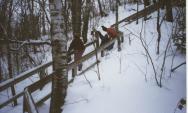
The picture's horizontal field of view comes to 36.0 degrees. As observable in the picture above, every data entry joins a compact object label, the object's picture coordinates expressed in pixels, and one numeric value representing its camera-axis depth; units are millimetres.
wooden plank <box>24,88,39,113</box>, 5173
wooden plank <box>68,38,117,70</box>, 7918
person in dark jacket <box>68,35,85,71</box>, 10383
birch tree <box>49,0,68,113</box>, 6195
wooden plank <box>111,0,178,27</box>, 17920
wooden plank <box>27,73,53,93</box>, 6290
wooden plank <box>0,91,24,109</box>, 7282
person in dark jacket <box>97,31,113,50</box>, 12430
